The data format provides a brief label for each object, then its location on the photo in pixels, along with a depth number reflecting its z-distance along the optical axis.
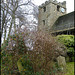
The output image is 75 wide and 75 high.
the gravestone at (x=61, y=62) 5.96
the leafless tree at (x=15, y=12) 12.30
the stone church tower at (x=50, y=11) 20.22
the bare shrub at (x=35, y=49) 4.43
